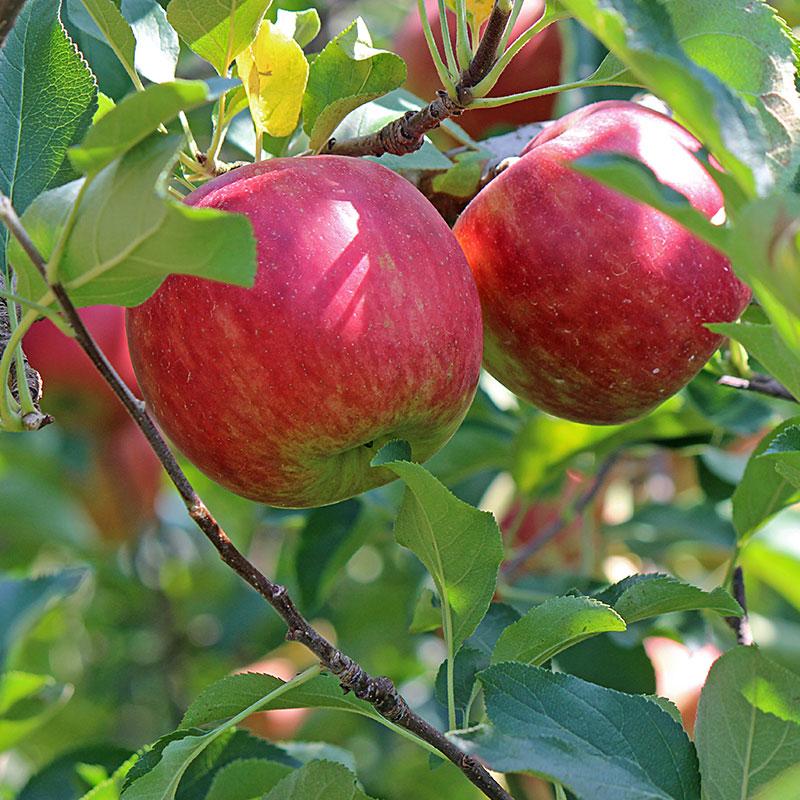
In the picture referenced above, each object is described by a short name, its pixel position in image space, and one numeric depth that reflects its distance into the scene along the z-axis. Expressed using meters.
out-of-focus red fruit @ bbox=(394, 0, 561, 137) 0.95
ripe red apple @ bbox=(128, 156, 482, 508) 0.68
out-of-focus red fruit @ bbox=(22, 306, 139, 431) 0.93
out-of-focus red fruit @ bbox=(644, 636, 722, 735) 0.90
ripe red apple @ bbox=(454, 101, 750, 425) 0.71
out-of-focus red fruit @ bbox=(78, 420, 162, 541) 1.22
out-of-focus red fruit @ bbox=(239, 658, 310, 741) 1.19
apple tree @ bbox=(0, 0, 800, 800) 0.64
